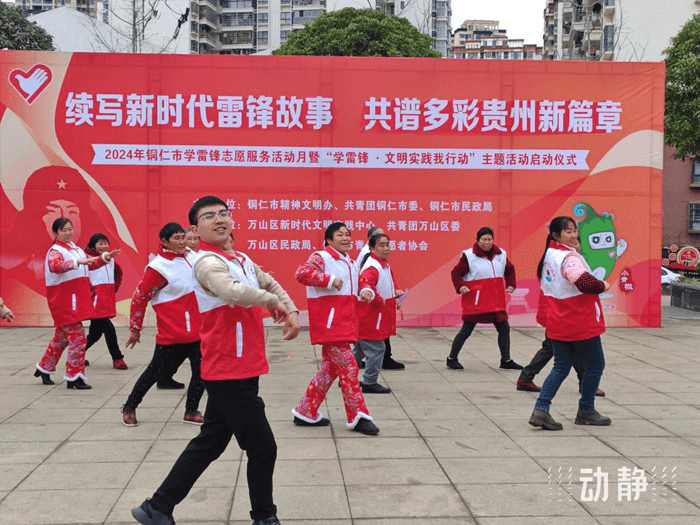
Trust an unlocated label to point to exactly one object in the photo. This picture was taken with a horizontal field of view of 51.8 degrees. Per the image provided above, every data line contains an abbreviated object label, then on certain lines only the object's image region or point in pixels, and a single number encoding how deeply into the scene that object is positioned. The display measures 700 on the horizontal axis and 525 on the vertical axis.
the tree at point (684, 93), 17.33
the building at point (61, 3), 100.19
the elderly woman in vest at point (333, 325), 5.41
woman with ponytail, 5.41
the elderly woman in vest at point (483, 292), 8.21
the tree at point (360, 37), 30.39
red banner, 11.16
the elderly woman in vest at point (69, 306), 6.99
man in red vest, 3.40
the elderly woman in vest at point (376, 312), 6.51
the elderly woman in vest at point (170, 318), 5.73
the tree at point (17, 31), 19.67
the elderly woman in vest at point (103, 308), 8.07
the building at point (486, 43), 108.85
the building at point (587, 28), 41.31
